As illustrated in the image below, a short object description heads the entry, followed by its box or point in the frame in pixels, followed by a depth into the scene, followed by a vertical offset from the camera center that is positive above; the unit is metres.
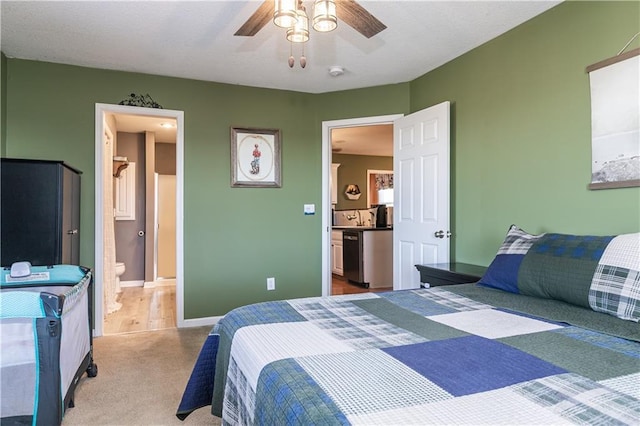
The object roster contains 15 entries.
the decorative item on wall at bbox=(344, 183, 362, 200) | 8.14 +0.47
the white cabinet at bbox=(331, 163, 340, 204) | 7.87 +0.66
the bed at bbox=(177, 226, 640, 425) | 0.84 -0.41
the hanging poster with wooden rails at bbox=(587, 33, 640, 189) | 2.00 +0.50
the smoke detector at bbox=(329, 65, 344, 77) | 3.51 +1.33
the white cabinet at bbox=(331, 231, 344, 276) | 6.55 -0.66
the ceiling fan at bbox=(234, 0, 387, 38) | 1.81 +0.97
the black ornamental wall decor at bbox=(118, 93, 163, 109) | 3.61 +1.07
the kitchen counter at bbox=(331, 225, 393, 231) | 5.79 -0.22
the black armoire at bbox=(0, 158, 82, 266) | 2.63 +0.03
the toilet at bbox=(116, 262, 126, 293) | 5.27 -0.77
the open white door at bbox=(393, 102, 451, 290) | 3.28 +0.20
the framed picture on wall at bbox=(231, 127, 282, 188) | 4.00 +0.60
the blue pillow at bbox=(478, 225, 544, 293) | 2.01 -0.26
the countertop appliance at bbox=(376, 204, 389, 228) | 6.39 -0.04
